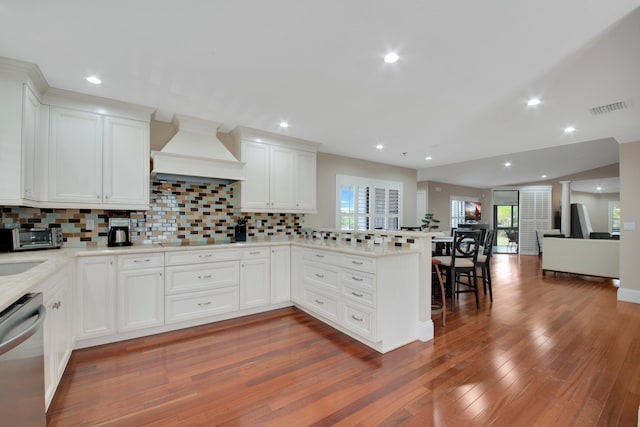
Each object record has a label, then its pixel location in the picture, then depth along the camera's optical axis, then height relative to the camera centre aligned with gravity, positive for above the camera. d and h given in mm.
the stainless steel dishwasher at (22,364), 1018 -631
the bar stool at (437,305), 3055 -1129
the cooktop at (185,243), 3187 -363
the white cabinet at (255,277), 3238 -777
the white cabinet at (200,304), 2822 -986
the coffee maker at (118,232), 2828 -198
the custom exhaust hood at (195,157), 2938 +636
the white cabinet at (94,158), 2545 +554
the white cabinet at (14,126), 2094 +676
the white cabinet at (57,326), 1608 -762
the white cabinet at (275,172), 3611 +588
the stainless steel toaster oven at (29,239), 2230 -221
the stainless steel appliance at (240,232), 3539 -243
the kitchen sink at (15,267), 1868 -376
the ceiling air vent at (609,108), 2830 +1143
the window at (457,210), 9656 +155
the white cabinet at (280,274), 3469 -775
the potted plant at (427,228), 5773 -293
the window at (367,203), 4969 +211
